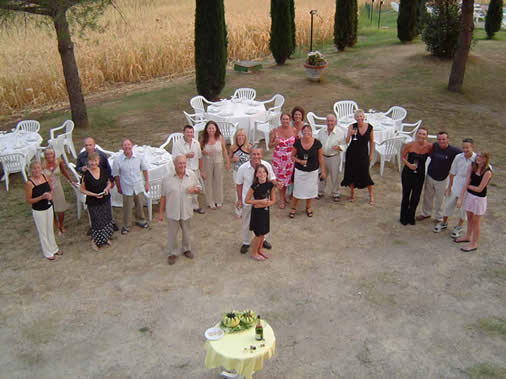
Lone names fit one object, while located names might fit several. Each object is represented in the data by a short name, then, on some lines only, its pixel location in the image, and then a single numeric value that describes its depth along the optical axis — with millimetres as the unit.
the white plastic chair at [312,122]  10454
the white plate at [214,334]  4551
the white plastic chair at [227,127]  10938
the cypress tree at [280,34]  18109
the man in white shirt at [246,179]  6676
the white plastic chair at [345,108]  11738
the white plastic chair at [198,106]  11725
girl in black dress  6432
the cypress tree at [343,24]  19562
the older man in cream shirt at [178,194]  6621
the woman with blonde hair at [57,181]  7387
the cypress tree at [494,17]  20906
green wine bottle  4543
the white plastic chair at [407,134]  9844
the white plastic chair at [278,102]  11972
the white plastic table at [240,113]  11188
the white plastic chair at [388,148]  9703
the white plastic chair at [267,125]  11148
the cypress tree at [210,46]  14258
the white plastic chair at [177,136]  9398
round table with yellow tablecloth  4379
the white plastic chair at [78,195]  8117
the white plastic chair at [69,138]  10564
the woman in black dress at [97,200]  7102
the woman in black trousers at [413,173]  7406
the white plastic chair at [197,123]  11097
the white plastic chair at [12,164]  9602
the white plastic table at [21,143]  9781
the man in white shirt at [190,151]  8148
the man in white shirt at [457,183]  6924
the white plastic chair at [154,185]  8268
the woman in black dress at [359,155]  8195
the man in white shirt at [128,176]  7582
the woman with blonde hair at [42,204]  6770
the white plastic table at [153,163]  8383
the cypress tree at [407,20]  19797
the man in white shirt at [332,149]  8348
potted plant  15445
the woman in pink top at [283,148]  8250
